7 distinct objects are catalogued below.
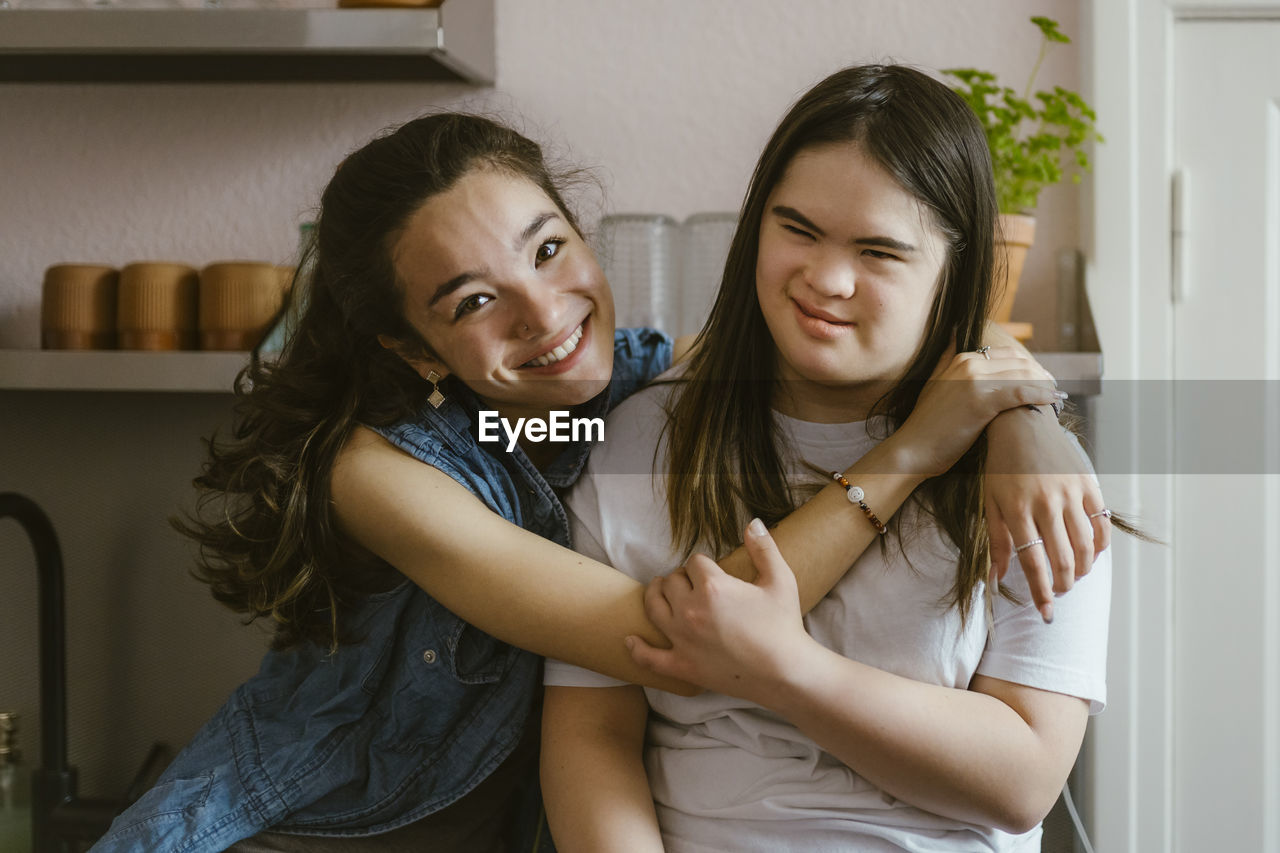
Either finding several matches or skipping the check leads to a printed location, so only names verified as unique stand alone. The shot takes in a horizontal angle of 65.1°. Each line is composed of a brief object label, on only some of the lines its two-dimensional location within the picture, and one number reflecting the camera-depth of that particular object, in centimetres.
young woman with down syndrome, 80
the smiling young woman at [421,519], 88
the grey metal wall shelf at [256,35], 119
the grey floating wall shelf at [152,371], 128
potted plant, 125
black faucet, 141
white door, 138
